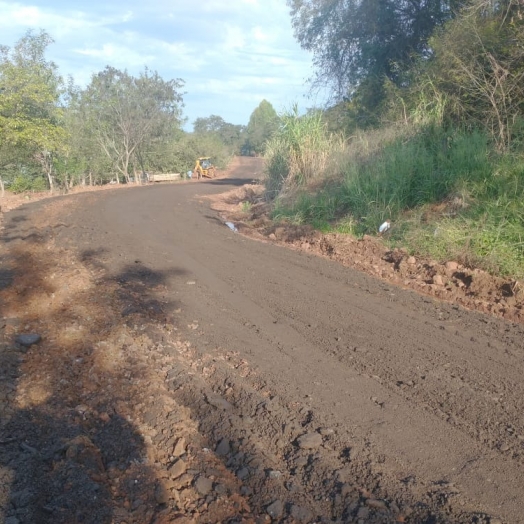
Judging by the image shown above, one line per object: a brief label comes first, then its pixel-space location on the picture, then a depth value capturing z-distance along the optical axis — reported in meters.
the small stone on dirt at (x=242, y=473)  3.90
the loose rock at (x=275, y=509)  3.52
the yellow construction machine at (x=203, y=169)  46.72
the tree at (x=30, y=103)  25.78
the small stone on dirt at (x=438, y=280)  8.61
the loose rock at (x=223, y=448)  4.20
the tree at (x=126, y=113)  40.12
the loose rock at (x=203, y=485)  3.75
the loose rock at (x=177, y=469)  3.95
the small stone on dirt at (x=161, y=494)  3.65
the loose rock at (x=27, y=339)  6.21
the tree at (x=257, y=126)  83.97
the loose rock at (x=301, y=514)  3.48
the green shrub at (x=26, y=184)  32.97
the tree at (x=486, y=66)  12.64
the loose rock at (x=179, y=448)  4.21
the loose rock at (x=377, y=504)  3.54
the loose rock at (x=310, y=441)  4.23
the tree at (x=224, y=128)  91.06
